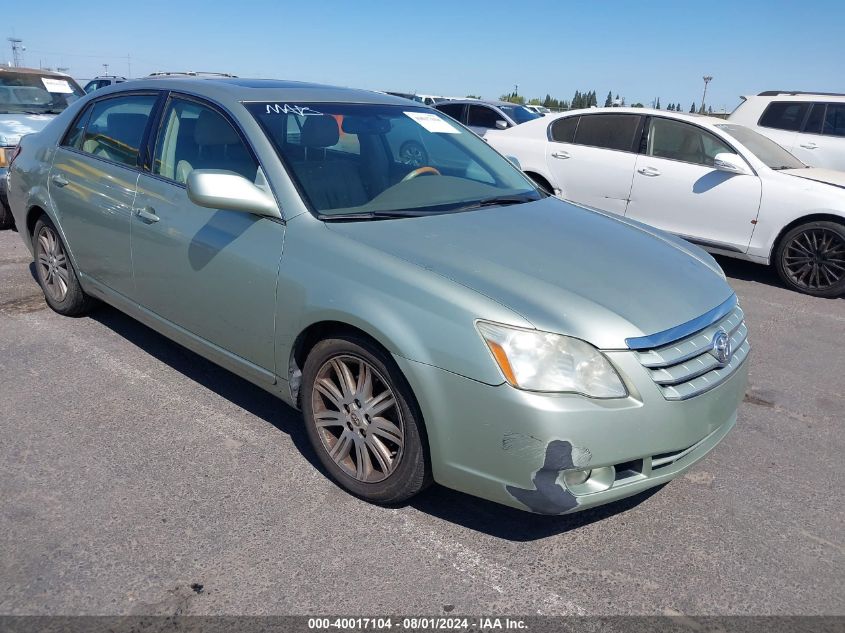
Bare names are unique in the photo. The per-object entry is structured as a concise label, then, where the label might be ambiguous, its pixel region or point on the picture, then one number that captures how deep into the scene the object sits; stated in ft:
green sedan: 8.17
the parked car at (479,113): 44.66
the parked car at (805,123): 32.04
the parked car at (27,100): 25.38
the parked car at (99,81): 71.05
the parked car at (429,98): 78.43
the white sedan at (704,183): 21.79
